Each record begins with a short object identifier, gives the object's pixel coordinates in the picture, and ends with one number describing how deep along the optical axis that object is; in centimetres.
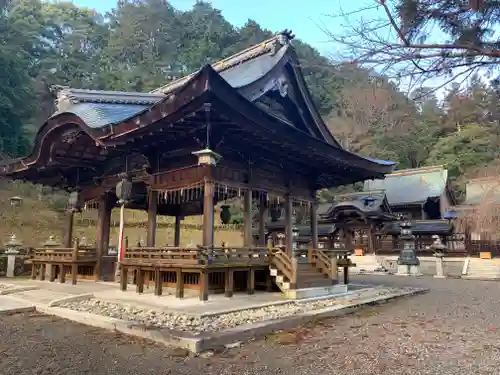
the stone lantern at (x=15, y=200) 2023
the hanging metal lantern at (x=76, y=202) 1436
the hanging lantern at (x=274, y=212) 1607
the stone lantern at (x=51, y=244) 1768
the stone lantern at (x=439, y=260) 2180
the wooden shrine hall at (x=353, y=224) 3088
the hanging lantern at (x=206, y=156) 935
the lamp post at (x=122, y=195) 1093
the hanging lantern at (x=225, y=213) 1530
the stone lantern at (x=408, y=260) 2298
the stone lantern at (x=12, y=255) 1711
